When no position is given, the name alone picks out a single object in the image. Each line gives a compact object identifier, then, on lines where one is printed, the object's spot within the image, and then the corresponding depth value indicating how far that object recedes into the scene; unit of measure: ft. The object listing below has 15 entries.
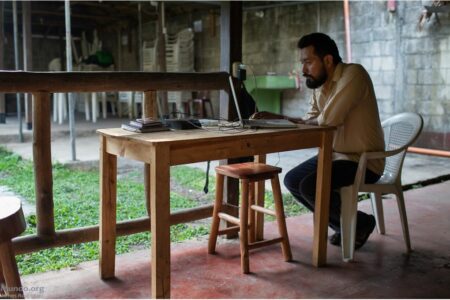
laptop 8.12
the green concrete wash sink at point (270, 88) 26.94
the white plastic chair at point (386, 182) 8.82
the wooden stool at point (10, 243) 5.41
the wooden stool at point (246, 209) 8.34
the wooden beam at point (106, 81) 7.47
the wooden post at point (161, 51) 29.86
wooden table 6.47
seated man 8.68
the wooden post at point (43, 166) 7.88
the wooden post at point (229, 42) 9.91
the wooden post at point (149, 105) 8.96
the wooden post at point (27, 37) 25.26
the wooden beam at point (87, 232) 7.93
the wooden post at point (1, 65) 25.30
